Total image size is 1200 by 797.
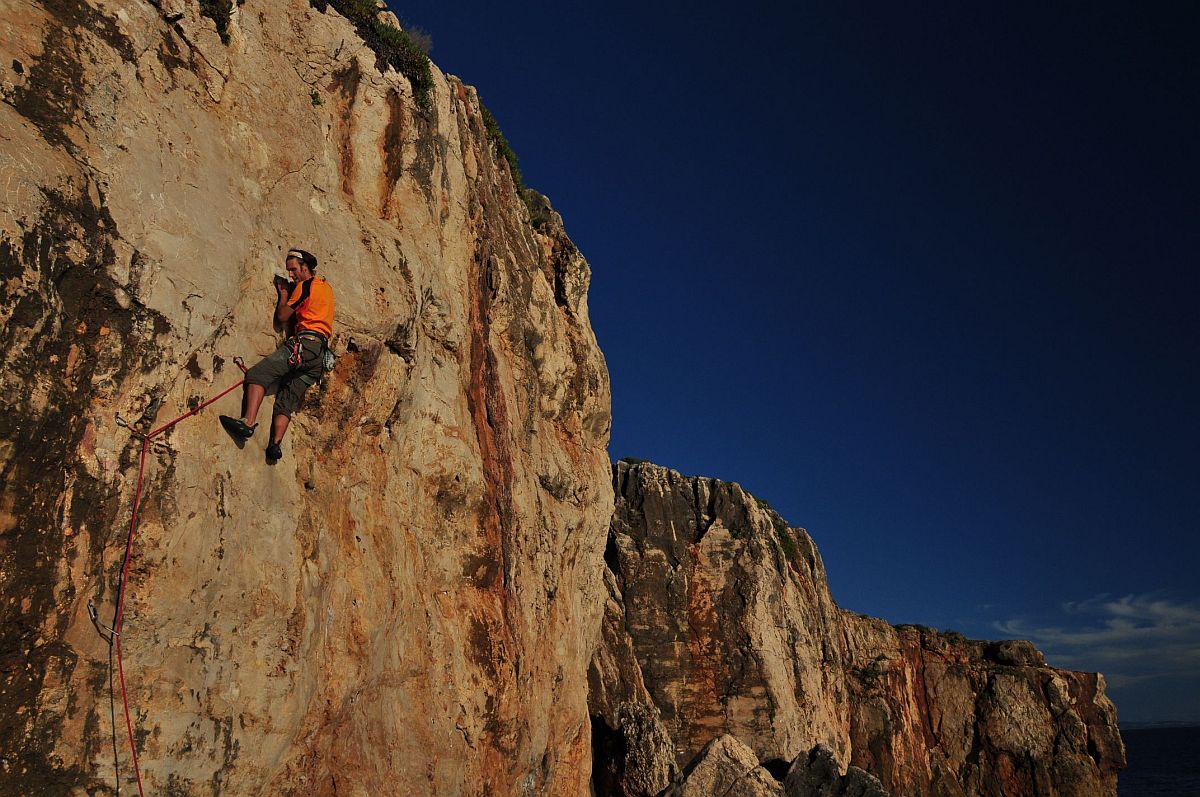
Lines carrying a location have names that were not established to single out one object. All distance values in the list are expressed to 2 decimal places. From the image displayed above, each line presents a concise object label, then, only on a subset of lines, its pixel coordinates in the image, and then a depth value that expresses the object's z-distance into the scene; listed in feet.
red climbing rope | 21.37
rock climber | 26.71
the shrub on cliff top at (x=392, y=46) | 39.70
